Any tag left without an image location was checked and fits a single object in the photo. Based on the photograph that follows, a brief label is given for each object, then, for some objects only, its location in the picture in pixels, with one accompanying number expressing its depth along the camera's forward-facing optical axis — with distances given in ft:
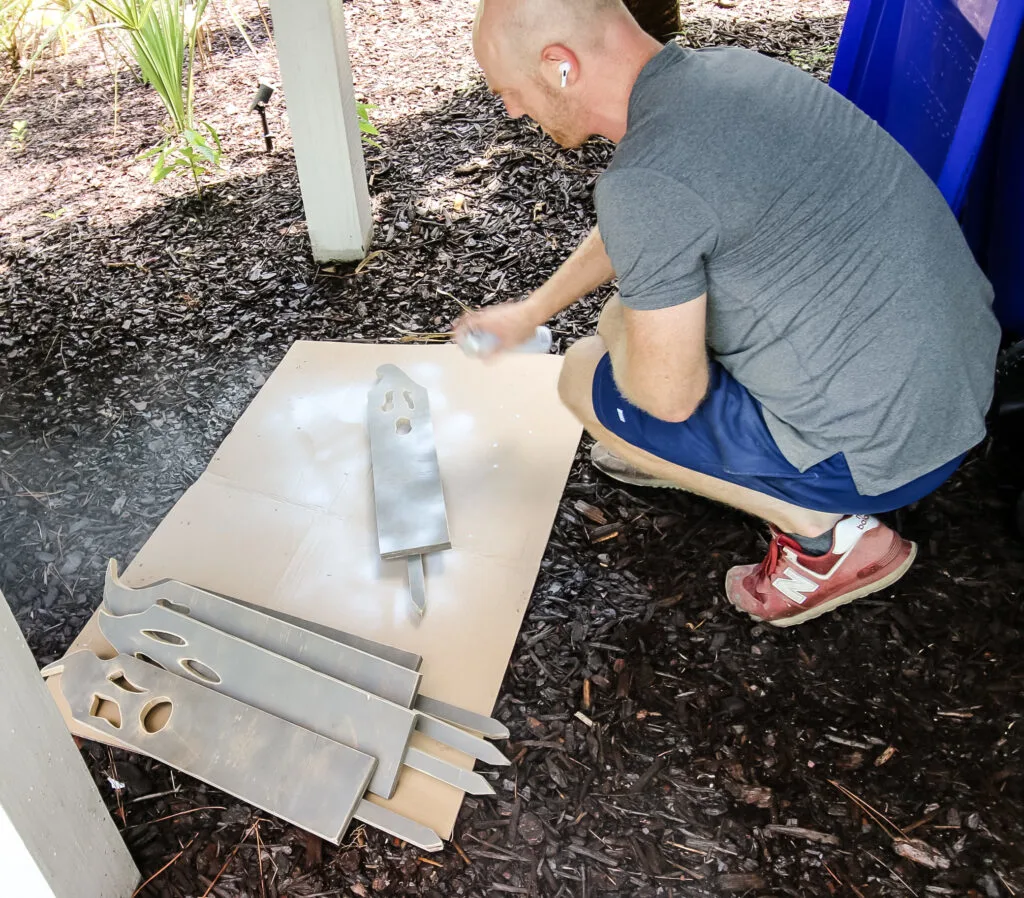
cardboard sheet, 6.21
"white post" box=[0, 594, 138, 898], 3.60
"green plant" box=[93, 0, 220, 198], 10.10
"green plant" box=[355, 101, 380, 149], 11.48
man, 4.49
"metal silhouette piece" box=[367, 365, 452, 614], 6.57
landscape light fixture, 11.03
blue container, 6.07
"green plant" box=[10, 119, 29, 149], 12.50
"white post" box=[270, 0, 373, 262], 8.31
